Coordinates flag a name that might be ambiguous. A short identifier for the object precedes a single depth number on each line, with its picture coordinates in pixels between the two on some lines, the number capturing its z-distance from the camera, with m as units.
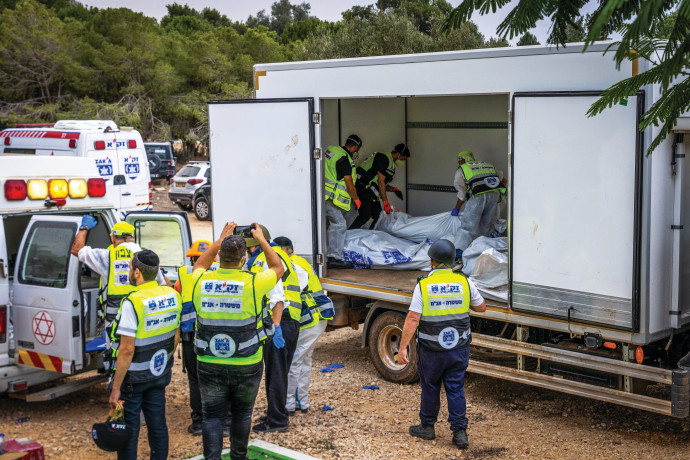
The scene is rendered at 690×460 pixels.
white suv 23.19
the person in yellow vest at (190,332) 5.80
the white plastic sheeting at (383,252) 8.62
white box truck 5.92
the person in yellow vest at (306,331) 6.66
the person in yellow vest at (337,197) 8.70
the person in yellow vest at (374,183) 9.76
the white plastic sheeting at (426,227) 8.80
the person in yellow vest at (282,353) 6.39
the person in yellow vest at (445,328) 5.94
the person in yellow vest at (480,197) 8.82
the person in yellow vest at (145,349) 4.95
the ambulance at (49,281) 6.44
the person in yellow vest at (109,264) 6.43
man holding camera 5.02
